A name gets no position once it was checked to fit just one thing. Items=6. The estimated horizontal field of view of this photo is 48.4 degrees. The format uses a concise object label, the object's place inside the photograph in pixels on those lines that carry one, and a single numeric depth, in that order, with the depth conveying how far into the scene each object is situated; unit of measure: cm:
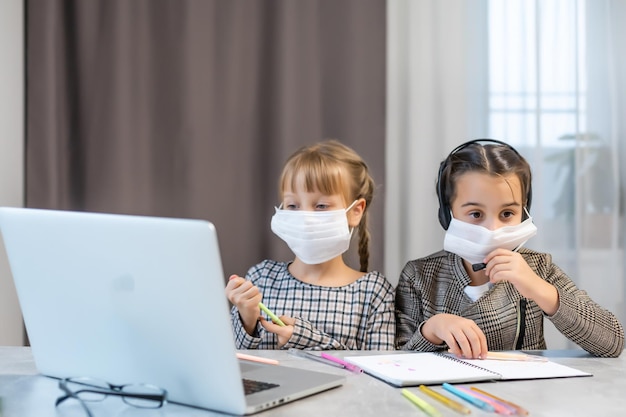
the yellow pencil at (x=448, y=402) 83
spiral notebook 98
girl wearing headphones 133
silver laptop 76
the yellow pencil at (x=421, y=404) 82
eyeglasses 82
